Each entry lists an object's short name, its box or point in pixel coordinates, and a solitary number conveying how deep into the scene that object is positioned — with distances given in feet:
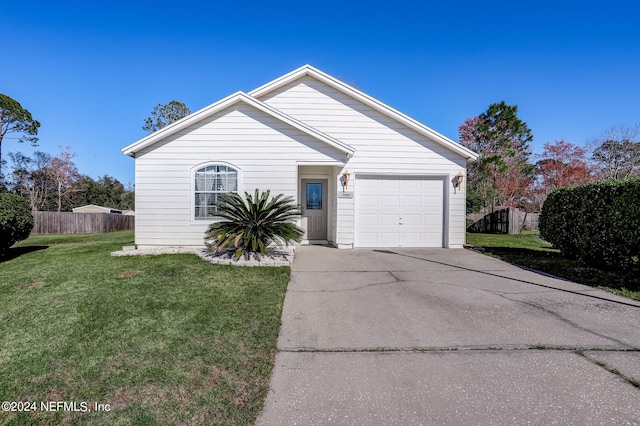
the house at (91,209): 111.24
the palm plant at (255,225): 21.79
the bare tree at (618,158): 63.10
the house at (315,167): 26.89
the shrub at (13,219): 24.86
